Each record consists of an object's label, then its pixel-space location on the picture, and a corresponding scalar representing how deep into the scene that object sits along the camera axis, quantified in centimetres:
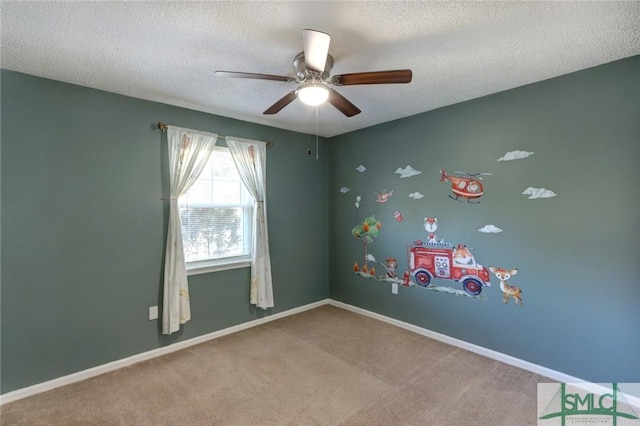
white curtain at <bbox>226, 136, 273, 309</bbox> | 345
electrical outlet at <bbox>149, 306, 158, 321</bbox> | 284
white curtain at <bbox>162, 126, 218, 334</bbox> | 285
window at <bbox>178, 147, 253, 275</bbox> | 313
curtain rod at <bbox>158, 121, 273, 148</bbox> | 287
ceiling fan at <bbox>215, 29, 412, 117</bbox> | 153
